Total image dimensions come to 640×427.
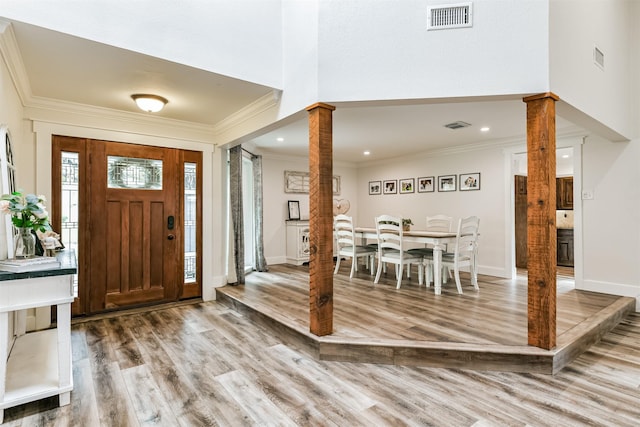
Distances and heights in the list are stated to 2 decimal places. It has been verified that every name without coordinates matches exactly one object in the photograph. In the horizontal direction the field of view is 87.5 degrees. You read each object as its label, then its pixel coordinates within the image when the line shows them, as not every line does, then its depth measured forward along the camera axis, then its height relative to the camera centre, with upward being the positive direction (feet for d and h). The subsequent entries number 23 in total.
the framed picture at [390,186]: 22.98 +1.87
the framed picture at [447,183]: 19.53 +1.79
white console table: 6.29 -2.48
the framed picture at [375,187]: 24.25 +1.93
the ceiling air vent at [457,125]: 14.27 +3.82
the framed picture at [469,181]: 18.39 +1.75
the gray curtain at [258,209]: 18.99 +0.27
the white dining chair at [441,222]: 18.17 -0.52
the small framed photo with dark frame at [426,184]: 20.70 +1.79
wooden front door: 12.44 -0.61
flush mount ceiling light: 10.79 +3.71
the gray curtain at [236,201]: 15.90 +0.64
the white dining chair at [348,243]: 17.03 -1.58
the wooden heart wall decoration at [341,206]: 24.63 +0.57
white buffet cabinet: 21.26 -1.80
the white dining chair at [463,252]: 13.84 -1.76
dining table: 13.87 -1.20
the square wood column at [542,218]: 8.09 -0.15
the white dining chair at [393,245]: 14.83 -1.45
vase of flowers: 6.88 -0.04
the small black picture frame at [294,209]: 22.32 +0.33
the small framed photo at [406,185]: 21.89 +1.84
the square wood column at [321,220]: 9.09 -0.19
